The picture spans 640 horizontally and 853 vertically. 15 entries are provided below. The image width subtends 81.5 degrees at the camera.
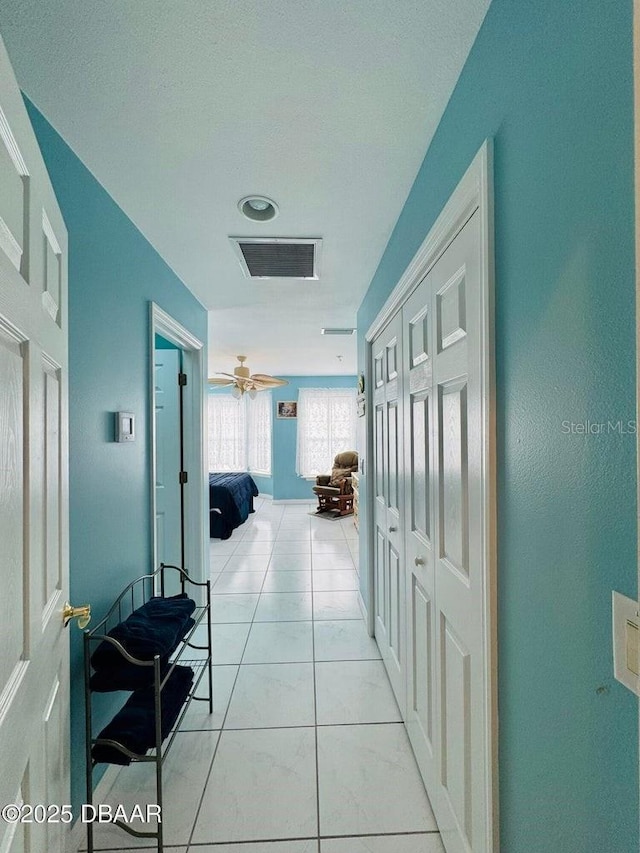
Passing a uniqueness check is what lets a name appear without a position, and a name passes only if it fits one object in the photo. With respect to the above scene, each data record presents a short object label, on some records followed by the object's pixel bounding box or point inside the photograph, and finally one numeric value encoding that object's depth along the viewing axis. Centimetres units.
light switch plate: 50
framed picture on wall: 763
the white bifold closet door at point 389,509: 190
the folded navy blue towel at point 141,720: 135
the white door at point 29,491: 67
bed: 531
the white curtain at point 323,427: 761
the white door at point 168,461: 290
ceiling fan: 533
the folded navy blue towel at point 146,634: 134
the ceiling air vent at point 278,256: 204
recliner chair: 645
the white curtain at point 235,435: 809
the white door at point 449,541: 99
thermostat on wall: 169
